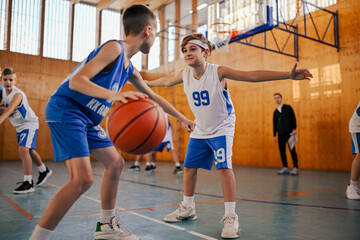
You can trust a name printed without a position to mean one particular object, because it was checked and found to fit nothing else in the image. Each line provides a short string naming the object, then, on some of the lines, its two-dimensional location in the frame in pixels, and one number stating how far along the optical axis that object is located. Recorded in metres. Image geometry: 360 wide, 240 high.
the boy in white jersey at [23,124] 4.29
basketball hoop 9.00
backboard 7.75
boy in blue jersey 1.70
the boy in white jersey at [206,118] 2.64
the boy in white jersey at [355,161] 3.90
